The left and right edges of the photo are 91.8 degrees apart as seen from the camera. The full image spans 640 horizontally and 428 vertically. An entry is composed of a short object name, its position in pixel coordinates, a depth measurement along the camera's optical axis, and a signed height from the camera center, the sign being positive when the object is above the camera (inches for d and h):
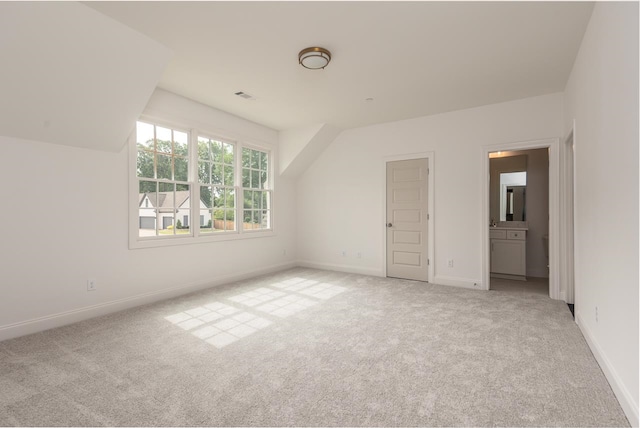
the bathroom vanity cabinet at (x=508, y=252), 199.5 -26.5
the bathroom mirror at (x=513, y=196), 213.3 +11.2
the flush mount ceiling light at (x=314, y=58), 114.3 +58.2
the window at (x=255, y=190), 211.6 +16.0
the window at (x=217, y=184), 182.2 +17.6
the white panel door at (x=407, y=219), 196.4 -4.5
